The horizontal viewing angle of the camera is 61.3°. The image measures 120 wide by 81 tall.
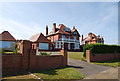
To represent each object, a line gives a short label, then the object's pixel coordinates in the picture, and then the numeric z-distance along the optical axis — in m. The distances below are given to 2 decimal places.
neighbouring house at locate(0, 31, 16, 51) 27.68
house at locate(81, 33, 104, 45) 50.33
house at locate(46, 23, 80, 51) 36.44
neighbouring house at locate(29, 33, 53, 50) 31.42
